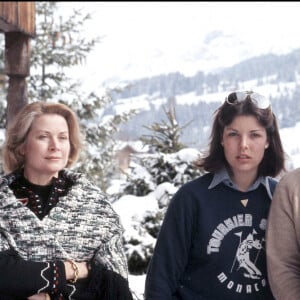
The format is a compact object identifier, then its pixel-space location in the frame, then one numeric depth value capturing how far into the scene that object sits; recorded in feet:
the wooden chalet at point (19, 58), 20.80
